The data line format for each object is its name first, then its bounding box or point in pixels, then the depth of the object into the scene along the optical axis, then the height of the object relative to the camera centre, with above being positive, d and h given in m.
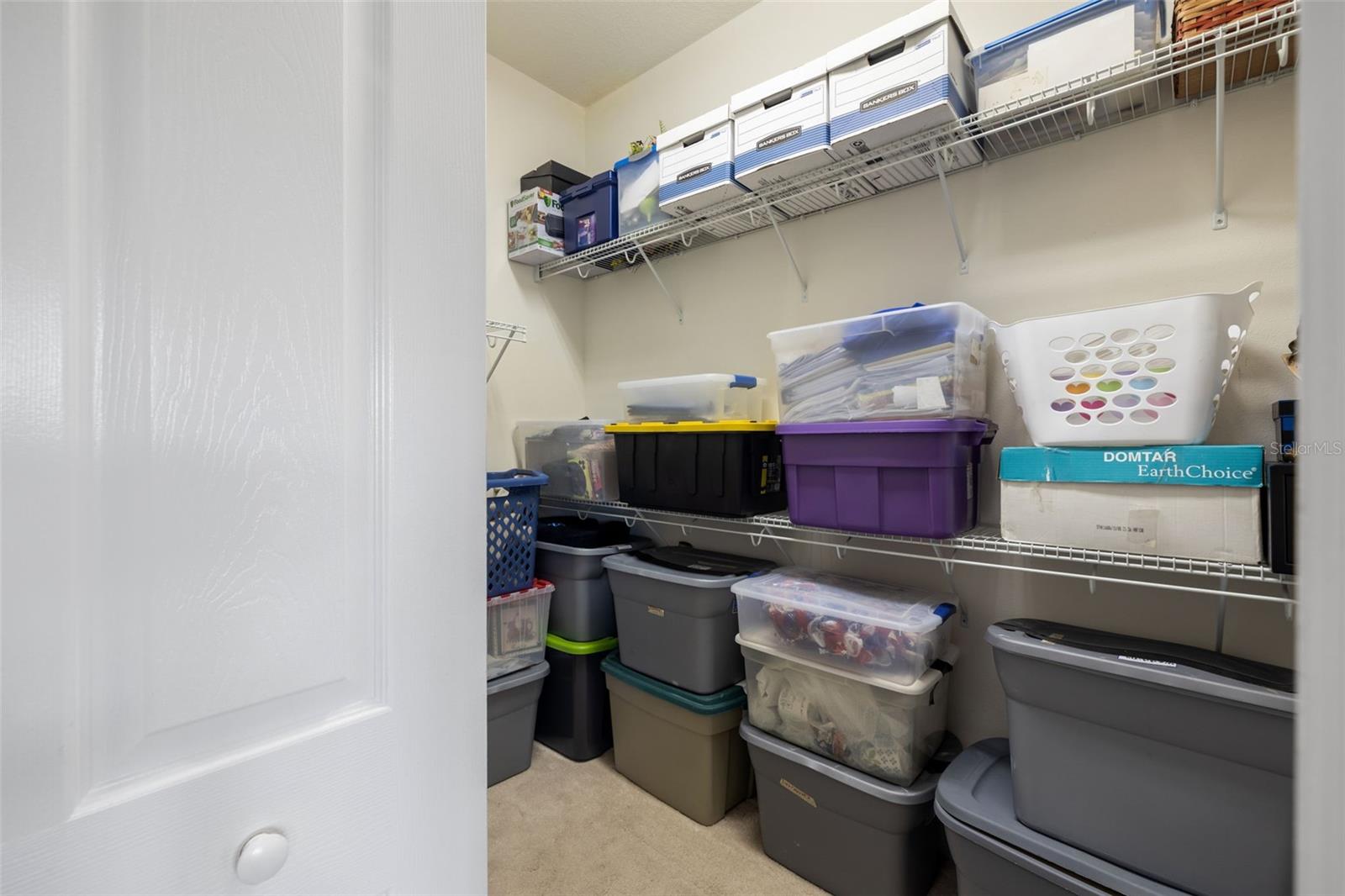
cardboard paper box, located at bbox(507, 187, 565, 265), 2.32 +0.87
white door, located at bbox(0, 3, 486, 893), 0.36 +0.00
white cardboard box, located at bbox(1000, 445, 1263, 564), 1.05 -0.10
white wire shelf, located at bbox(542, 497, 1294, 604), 1.10 -0.25
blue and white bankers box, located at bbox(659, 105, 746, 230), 1.77 +0.87
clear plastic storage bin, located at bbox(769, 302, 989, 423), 1.38 +0.21
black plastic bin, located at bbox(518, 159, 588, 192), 2.39 +1.09
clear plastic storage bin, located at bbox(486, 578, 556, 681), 1.91 -0.59
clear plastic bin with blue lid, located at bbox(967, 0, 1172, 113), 1.21 +0.85
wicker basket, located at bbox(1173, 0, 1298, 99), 1.12 +0.79
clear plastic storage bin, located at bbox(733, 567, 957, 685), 1.37 -0.42
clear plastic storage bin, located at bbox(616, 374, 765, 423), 1.85 +0.17
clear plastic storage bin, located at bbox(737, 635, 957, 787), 1.38 -0.65
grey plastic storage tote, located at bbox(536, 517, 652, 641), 2.04 -0.45
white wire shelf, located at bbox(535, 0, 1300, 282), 1.15 +0.77
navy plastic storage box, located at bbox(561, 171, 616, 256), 2.21 +0.90
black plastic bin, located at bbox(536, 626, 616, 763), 2.05 -0.86
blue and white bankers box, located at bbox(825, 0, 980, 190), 1.35 +0.86
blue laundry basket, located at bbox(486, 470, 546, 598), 1.91 -0.26
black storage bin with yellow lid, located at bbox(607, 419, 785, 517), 1.73 -0.05
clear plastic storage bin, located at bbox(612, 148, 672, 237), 2.05 +0.90
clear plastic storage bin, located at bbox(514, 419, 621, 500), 2.18 -0.02
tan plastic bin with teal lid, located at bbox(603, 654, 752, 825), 1.71 -0.88
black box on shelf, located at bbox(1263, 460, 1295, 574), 0.99 -0.11
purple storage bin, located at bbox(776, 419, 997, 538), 1.36 -0.06
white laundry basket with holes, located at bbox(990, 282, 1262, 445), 1.10 +0.16
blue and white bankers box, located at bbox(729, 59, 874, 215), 1.55 +0.87
